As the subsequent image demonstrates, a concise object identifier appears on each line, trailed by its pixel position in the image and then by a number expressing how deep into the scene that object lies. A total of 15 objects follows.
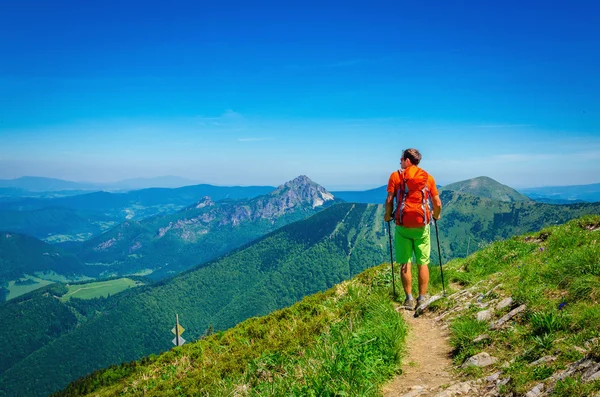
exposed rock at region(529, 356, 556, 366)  4.98
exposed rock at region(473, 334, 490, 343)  6.50
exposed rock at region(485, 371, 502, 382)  5.18
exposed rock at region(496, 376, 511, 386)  4.93
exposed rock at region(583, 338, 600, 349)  4.89
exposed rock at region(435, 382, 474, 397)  5.15
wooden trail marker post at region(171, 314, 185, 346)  27.56
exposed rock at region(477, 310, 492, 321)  7.35
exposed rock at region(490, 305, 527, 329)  6.80
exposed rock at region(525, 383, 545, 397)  4.35
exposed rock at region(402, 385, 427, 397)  5.52
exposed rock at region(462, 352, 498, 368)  5.79
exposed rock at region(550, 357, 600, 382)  4.15
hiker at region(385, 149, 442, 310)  9.55
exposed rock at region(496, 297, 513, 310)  7.44
